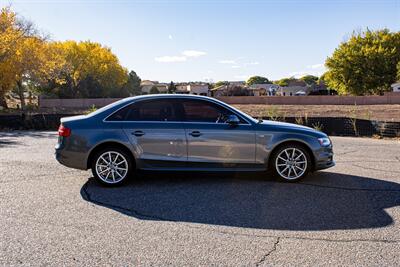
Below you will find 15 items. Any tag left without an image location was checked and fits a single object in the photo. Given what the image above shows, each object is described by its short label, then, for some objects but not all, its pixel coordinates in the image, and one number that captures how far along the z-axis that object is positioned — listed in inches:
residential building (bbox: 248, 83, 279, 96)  4179.1
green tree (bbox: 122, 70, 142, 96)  3213.6
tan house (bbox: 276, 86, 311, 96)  4690.0
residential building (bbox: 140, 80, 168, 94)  4835.1
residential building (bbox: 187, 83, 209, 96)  3959.2
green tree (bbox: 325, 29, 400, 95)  2541.8
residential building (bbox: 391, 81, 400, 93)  2586.1
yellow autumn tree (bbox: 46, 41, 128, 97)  2415.1
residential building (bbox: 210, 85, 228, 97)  3443.7
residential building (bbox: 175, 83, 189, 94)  4755.9
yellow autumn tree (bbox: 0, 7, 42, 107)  1283.1
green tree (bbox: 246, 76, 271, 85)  7534.5
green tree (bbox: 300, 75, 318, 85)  7245.1
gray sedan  251.9
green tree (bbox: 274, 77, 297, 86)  6902.1
